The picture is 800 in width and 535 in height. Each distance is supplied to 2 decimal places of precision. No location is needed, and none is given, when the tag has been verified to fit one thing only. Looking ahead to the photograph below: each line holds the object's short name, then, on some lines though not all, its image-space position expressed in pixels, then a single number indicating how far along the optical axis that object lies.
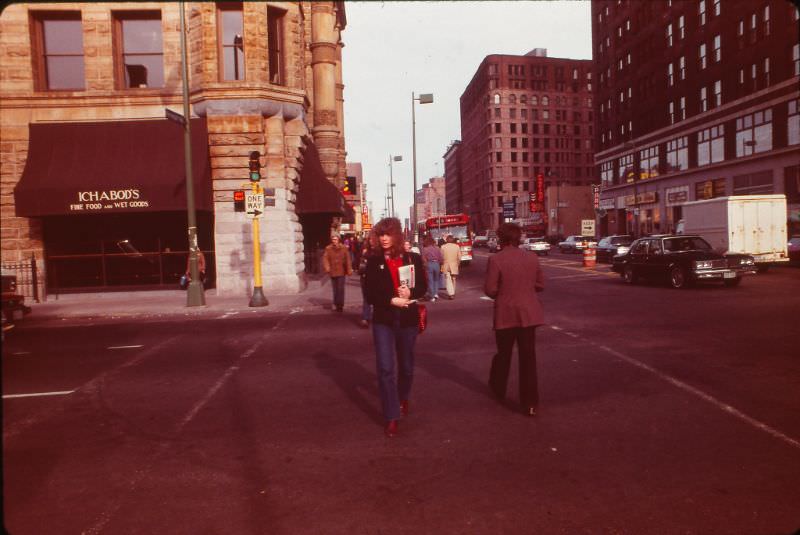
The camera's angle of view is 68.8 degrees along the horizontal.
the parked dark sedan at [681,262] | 17.38
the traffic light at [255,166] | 16.27
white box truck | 22.48
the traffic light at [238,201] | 17.52
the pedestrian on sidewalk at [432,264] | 17.34
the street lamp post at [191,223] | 16.41
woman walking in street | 5.45
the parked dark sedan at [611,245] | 32.56
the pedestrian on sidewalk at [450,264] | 17.61
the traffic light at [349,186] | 35.41
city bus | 40.53
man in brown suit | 5.97
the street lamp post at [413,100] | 32.19
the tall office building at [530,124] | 112.88
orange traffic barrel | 29.86
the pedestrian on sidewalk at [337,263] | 14.64
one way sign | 16.44
